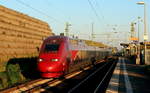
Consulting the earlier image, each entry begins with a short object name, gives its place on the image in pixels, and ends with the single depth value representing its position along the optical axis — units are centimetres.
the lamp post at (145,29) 3241
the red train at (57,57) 1827
